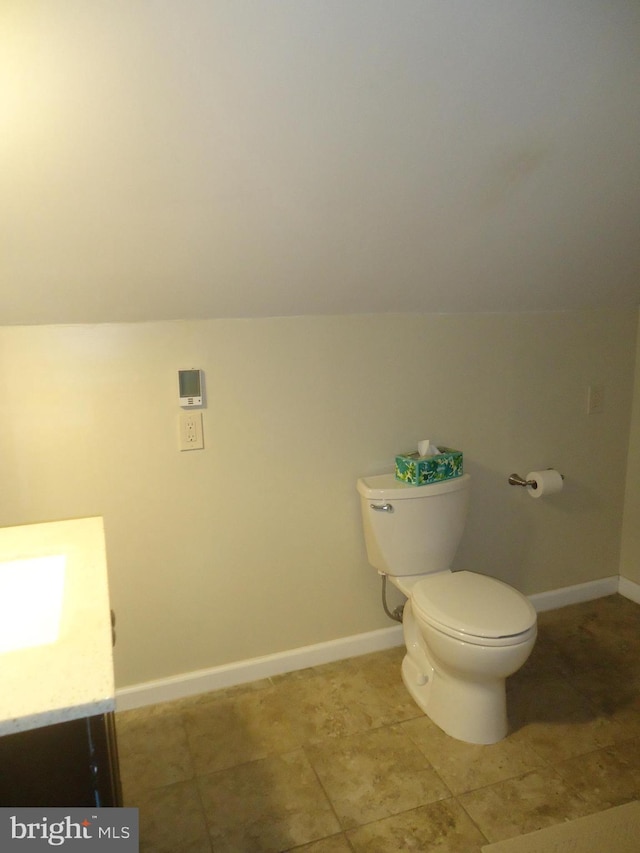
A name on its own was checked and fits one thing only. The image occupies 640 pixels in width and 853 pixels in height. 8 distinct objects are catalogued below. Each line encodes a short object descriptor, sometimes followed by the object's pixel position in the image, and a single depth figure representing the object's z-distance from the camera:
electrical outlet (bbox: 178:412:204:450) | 2.10
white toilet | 1.91
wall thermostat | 2.07
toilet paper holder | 2.61
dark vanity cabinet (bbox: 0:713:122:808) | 1.05
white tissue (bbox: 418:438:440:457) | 2.33
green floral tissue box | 2.24
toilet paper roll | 2.55
